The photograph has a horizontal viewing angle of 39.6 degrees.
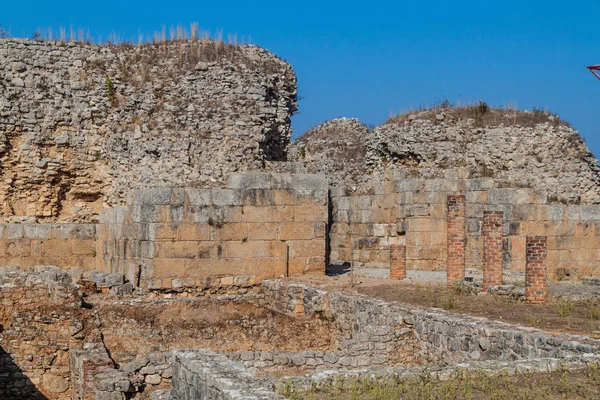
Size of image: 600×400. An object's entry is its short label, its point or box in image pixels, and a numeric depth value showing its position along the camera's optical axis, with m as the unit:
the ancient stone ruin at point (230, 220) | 14.95
